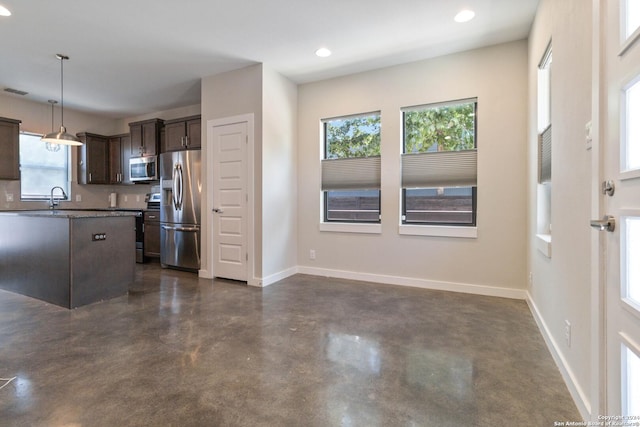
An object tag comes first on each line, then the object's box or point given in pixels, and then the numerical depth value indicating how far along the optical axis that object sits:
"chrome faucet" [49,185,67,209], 5.48
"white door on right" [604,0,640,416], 1.05
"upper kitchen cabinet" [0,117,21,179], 4.70
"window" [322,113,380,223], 4.21
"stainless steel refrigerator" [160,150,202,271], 4.51
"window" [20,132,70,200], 5.20
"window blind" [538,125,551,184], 2.46
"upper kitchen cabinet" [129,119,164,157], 5.45
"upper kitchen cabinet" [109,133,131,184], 6.01
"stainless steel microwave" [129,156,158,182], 5.50
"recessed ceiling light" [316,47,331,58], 3.58
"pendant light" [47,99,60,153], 4.98
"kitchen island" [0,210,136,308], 3.08
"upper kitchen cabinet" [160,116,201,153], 4.89
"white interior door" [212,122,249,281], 4.08
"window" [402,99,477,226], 3.66
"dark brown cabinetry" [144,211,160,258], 5.26
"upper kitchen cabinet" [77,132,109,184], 5.87
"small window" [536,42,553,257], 2.60
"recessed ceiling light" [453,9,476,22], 2.84
